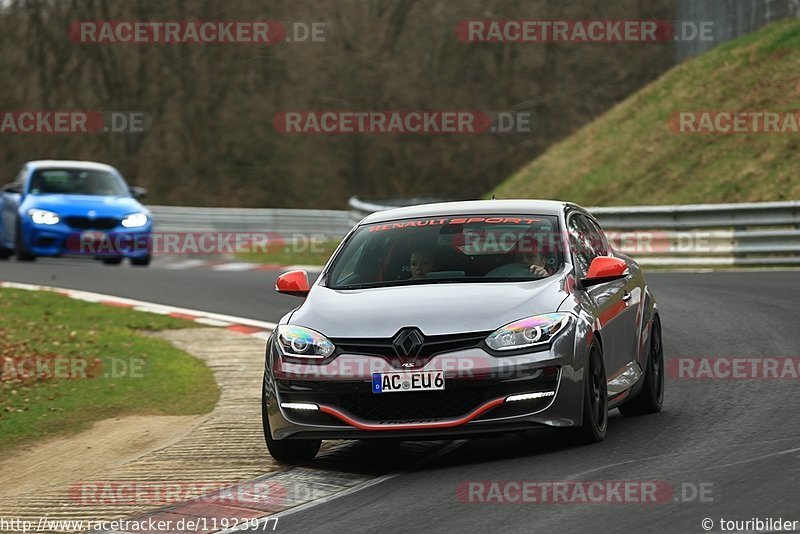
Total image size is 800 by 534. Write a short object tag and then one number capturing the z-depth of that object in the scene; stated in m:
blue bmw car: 44.94
